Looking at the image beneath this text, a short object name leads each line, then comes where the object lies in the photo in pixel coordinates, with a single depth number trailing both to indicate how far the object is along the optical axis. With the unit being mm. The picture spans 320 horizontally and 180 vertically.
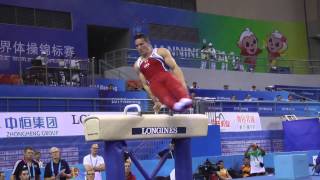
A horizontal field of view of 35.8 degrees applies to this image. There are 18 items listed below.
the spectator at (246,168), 14562
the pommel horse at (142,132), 5289
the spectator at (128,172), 8211
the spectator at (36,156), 9495
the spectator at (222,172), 13336
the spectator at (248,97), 19503
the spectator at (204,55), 23205
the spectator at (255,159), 14688
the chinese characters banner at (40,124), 11695
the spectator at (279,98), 19858
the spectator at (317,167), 14505
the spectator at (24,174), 8234
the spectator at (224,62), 24167
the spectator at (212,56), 23578
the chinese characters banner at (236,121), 15641
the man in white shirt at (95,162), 9570
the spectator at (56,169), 8602
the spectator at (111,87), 17072
